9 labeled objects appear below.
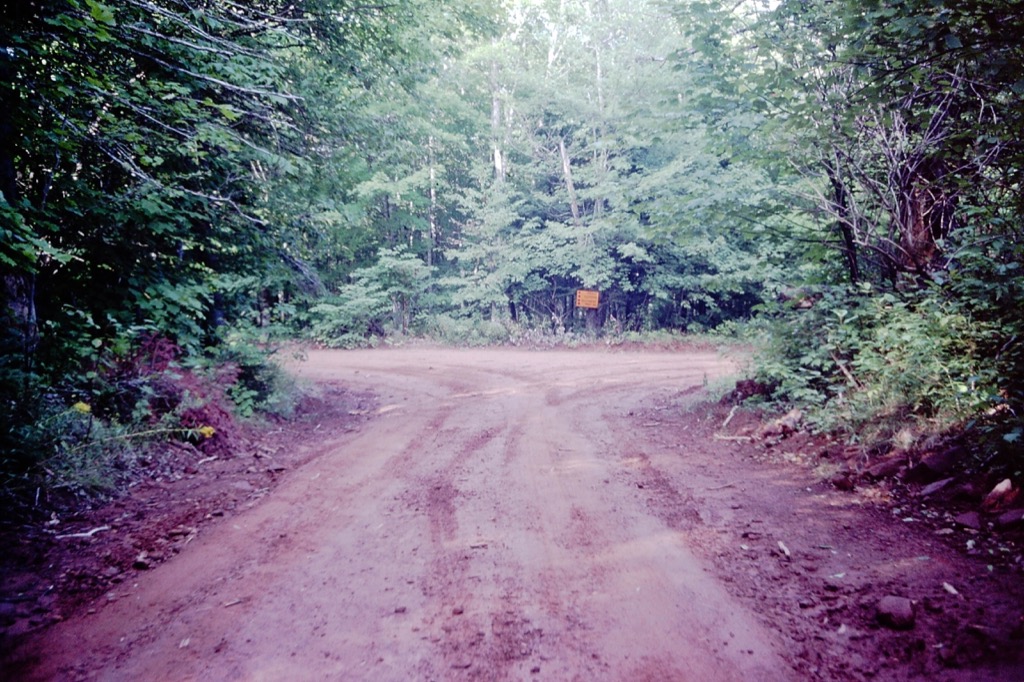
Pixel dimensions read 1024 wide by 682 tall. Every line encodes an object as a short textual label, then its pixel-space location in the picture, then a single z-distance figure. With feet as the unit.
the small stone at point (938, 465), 15.52
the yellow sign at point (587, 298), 75.36
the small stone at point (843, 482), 16.78
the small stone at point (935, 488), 14.80
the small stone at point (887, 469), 16.62
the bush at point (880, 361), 17.17
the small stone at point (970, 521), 12.76
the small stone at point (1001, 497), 13.09
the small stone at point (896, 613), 9.55
